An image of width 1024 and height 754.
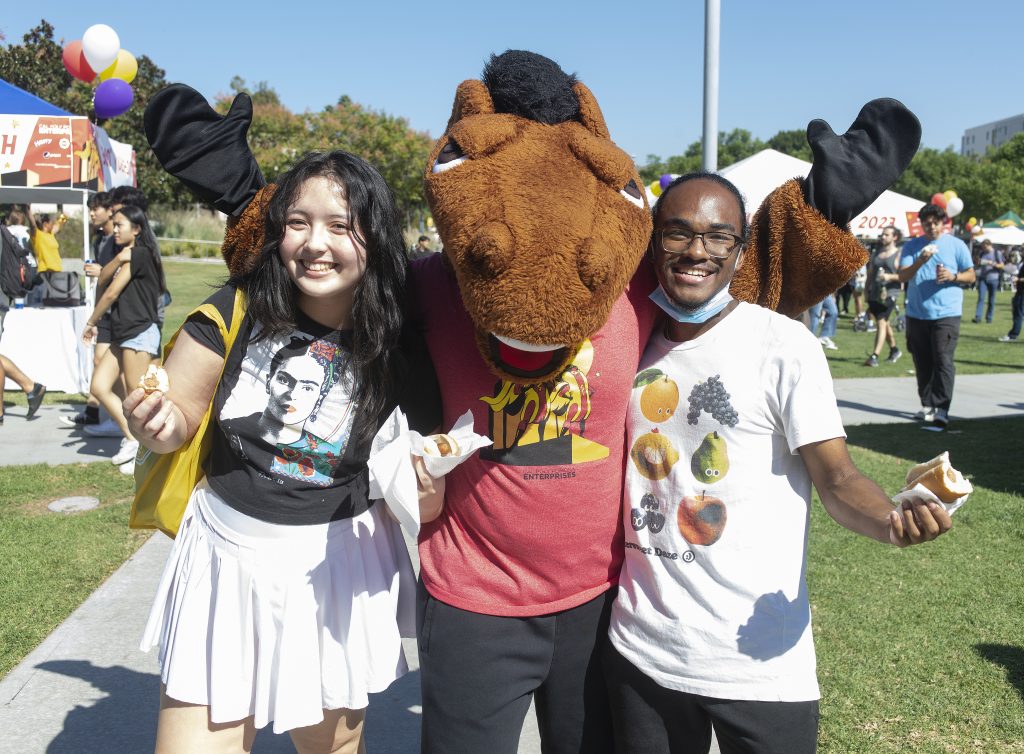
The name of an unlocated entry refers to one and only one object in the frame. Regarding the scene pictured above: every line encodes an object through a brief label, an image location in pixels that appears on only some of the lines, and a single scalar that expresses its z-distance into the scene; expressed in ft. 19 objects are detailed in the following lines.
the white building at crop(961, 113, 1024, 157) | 342.23
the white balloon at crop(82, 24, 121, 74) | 31.24
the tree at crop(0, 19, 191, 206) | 98.89
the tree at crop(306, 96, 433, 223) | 107.34
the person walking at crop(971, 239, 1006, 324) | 61.52
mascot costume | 5.74
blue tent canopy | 31.65
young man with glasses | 6.05
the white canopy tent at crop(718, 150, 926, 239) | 27.22
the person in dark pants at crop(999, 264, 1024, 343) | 51.76
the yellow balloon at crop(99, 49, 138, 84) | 33.53
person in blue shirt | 25.12
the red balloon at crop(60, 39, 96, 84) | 32.40
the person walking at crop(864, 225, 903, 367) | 39.40
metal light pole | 13.99
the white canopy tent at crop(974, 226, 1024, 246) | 117.93
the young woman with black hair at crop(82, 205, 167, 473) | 20.20
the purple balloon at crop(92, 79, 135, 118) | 31.63
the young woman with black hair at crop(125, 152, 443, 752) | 6.48
